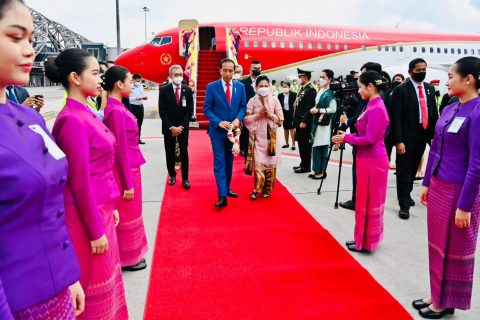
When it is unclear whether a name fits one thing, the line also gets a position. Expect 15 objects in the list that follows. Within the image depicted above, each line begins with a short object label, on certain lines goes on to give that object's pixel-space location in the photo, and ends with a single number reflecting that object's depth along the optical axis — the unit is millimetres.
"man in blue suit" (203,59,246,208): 4828
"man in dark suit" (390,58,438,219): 4492
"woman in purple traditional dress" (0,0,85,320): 1008
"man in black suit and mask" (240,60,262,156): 6953
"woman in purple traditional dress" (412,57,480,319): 2252
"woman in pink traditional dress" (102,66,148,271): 2791
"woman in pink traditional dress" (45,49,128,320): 1637
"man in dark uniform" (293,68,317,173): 6617
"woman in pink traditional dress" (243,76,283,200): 5098
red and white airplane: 15031
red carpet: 2584
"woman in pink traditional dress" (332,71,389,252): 3398
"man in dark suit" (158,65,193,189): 5676
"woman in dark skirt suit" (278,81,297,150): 8938
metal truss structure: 87962
